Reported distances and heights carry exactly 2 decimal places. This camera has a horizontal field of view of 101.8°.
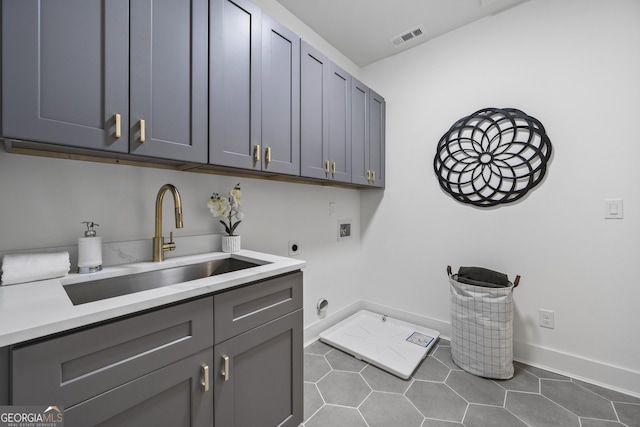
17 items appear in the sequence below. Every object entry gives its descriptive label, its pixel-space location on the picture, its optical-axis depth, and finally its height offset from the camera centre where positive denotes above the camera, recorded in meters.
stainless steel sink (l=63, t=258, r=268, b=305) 1.04 -0.30
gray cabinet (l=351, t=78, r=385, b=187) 2.22 +0.73
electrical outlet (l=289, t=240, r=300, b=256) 2.10 -0.27
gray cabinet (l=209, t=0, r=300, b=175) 1.25 +0.67
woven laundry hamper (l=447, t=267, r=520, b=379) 1.73 -0.76
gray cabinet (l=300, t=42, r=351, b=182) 1.73 +0.70
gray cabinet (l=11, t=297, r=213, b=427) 0.64 -0.44
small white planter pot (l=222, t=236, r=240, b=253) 1.57 -0.18
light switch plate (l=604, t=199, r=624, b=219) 1.65 +0.03
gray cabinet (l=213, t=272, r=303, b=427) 1.01 -0.61
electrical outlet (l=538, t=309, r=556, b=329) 1.87 -0.76
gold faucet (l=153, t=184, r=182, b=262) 1.26 -0.05
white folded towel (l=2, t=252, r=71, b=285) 0.89 -0.18
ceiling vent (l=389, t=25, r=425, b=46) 2.25 +1.60
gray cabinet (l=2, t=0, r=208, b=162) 0.79 +0.50
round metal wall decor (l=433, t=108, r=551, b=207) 1.90 +0.45
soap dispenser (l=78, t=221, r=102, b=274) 1.06 -0.15
